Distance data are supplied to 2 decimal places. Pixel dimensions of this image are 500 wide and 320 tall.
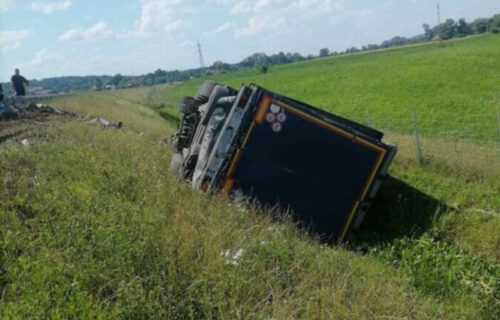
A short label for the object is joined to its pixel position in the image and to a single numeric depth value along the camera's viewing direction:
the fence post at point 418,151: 9.13
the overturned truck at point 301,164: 6.54
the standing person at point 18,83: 18.69
